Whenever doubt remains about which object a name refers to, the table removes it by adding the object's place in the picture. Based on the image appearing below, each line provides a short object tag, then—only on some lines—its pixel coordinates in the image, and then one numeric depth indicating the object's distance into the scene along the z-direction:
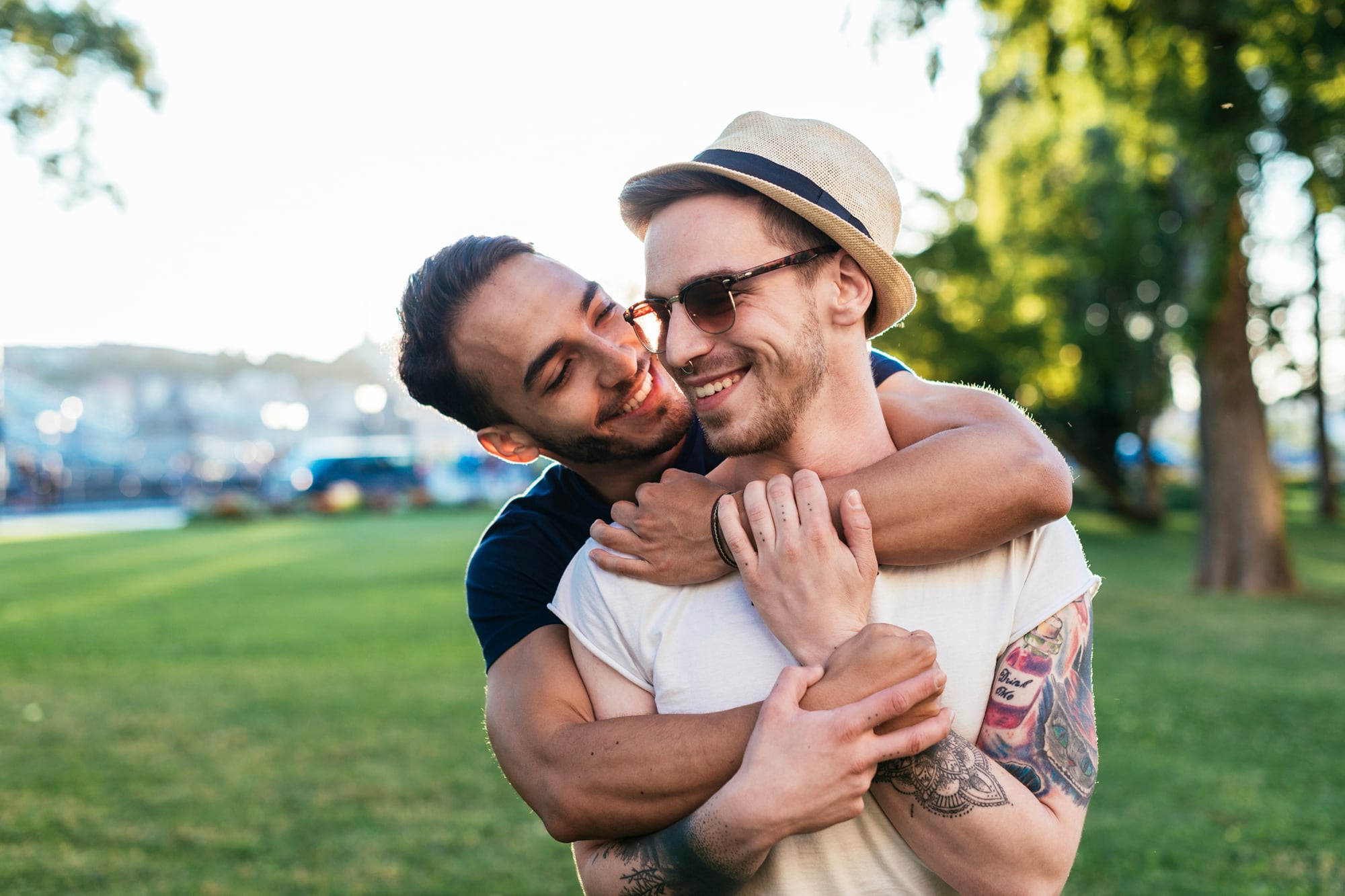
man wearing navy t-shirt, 1.98
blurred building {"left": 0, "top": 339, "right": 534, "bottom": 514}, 45.31
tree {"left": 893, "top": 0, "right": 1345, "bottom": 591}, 8.94
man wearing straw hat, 1.92
